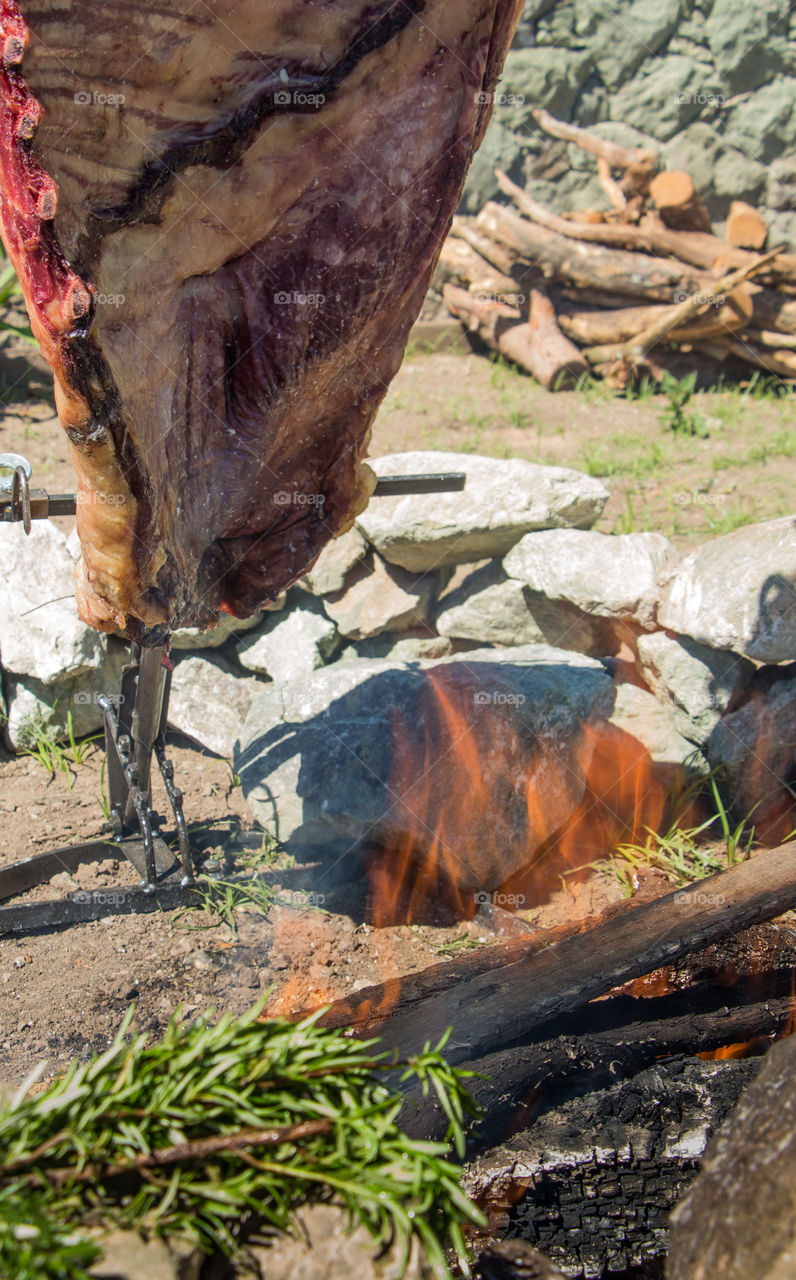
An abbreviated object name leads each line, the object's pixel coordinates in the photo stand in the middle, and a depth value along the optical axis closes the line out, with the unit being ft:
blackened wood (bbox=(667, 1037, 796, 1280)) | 3.46
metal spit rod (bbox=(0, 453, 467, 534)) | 7.14
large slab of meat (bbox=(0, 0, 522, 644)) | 5.23
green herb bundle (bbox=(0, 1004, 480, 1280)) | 3.49
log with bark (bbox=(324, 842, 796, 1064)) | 6.56
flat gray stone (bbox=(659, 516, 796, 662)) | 11.61
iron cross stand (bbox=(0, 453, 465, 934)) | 9.61
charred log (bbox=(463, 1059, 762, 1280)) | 5.49
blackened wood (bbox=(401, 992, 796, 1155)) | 6.11
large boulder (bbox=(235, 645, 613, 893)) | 10.84
